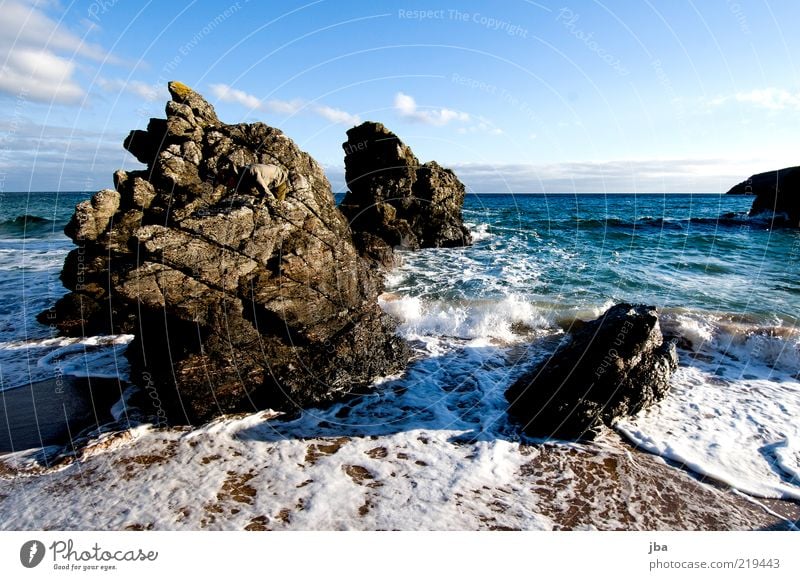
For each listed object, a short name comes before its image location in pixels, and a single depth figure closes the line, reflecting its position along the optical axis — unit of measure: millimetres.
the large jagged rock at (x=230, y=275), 7496
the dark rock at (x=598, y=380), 7188
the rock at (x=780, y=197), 44938
